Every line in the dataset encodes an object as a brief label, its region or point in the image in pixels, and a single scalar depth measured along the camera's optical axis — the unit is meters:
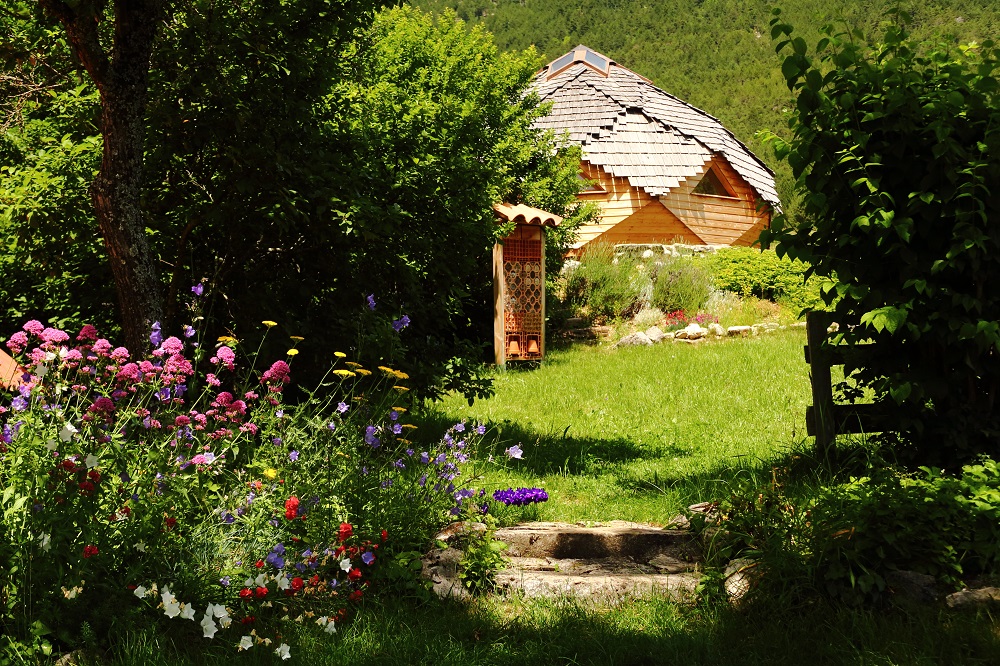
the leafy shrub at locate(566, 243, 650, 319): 17.62
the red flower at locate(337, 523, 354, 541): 3.98
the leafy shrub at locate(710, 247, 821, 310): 18.02
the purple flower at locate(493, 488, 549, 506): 5.38
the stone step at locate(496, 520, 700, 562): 4.76
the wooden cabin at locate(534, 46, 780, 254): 23.98
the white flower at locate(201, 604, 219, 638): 3.23
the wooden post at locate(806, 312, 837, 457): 5.21
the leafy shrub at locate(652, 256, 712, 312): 17.91
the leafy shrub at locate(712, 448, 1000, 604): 3.81
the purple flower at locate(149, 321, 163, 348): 4.43
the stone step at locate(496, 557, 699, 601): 4.29
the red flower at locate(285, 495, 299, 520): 3.86
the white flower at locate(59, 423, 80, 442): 3.21
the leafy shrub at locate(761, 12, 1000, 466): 4.45
